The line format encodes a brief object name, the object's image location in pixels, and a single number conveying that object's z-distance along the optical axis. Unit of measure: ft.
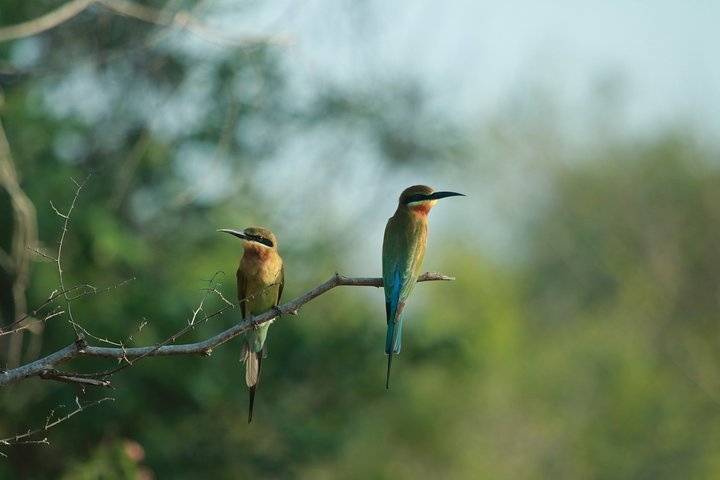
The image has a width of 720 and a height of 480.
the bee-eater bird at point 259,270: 44.91
